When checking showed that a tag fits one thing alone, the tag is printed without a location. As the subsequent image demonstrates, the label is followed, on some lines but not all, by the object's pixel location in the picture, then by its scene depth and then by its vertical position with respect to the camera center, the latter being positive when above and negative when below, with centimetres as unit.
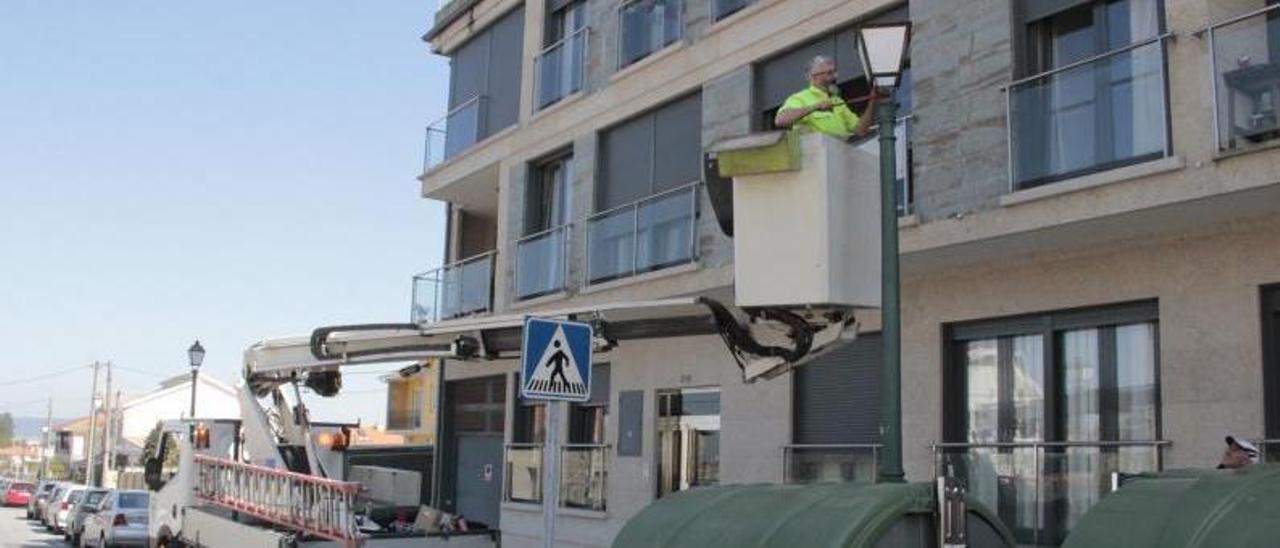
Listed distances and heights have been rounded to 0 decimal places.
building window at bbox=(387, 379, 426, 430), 3478 +56
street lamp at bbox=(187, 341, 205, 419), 2553 +131
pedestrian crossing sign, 778 +42
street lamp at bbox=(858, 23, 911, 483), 669 +106
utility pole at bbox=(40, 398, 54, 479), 9056 -284
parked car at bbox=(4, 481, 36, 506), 6031 -362
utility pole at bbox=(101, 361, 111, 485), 6119 -73
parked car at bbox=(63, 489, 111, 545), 3086 -233
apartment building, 1003 +181
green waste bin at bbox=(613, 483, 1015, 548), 524 -38
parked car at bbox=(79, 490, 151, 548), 2519 -197
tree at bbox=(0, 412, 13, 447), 14700 -149
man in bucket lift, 691 +179
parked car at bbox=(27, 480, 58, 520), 4370 -282
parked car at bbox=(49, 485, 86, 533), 3466 -244
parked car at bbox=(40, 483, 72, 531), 3811 -264
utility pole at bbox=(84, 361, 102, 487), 6116 -58
